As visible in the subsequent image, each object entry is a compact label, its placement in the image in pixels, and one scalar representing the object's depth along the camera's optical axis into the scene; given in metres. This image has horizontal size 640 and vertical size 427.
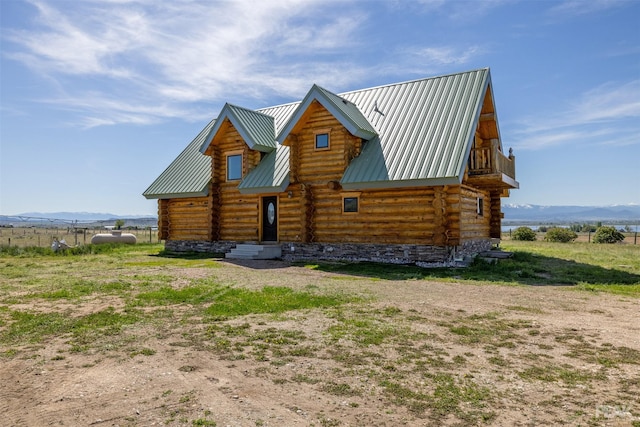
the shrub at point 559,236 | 37.66
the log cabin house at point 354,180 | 19.03
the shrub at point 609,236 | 36.19
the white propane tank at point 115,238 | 32.19
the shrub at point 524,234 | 38.09
